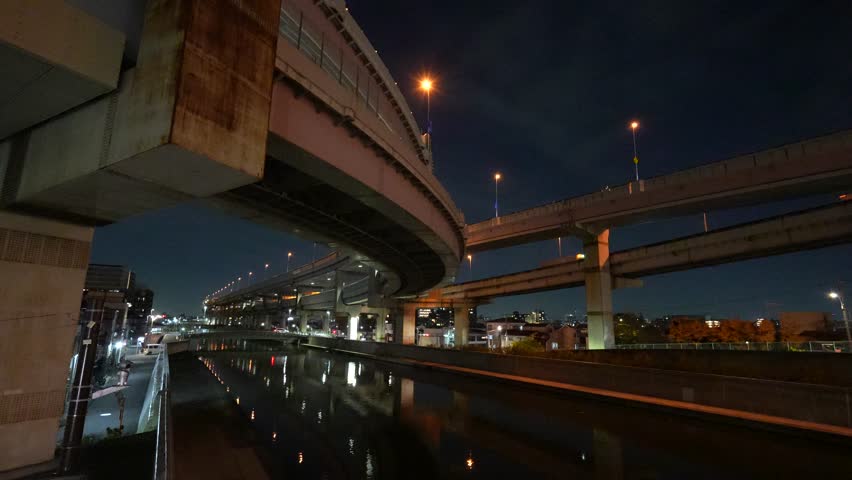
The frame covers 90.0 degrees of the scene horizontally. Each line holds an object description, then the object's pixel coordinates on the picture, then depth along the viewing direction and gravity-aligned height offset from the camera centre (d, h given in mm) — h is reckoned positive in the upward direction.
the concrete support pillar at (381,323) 68812 -601
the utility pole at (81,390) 11859 -2289
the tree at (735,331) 51312 -269
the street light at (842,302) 33188 +2326
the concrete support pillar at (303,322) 104394 -1152
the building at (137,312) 95031 +132
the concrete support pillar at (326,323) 101562 -1223
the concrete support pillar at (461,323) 67000 -232
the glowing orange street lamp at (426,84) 25234 +13834
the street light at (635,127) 36188 +16639
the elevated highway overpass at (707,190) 23047 +8650
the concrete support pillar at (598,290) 33531 +2804
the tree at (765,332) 48884 -303
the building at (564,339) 42875 -1498
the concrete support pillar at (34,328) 8484 -366
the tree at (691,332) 57656 -562
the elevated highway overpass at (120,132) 6574 +3402
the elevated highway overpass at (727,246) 26125 +5818
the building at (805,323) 55219 +1063
